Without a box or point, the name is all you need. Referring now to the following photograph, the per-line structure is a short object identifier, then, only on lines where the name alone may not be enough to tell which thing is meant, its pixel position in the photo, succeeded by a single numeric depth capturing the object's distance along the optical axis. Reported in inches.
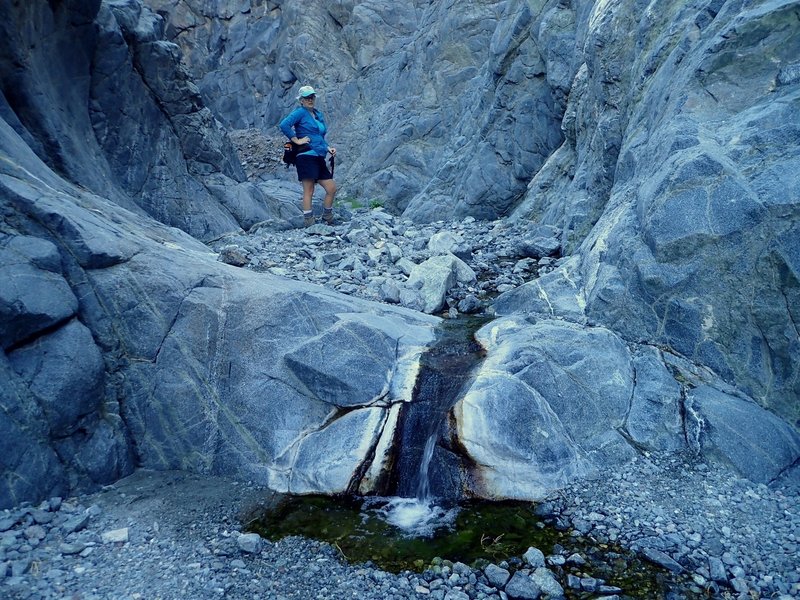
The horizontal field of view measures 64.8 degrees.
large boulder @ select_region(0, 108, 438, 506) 197.9
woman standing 480.1
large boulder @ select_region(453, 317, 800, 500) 206.8
